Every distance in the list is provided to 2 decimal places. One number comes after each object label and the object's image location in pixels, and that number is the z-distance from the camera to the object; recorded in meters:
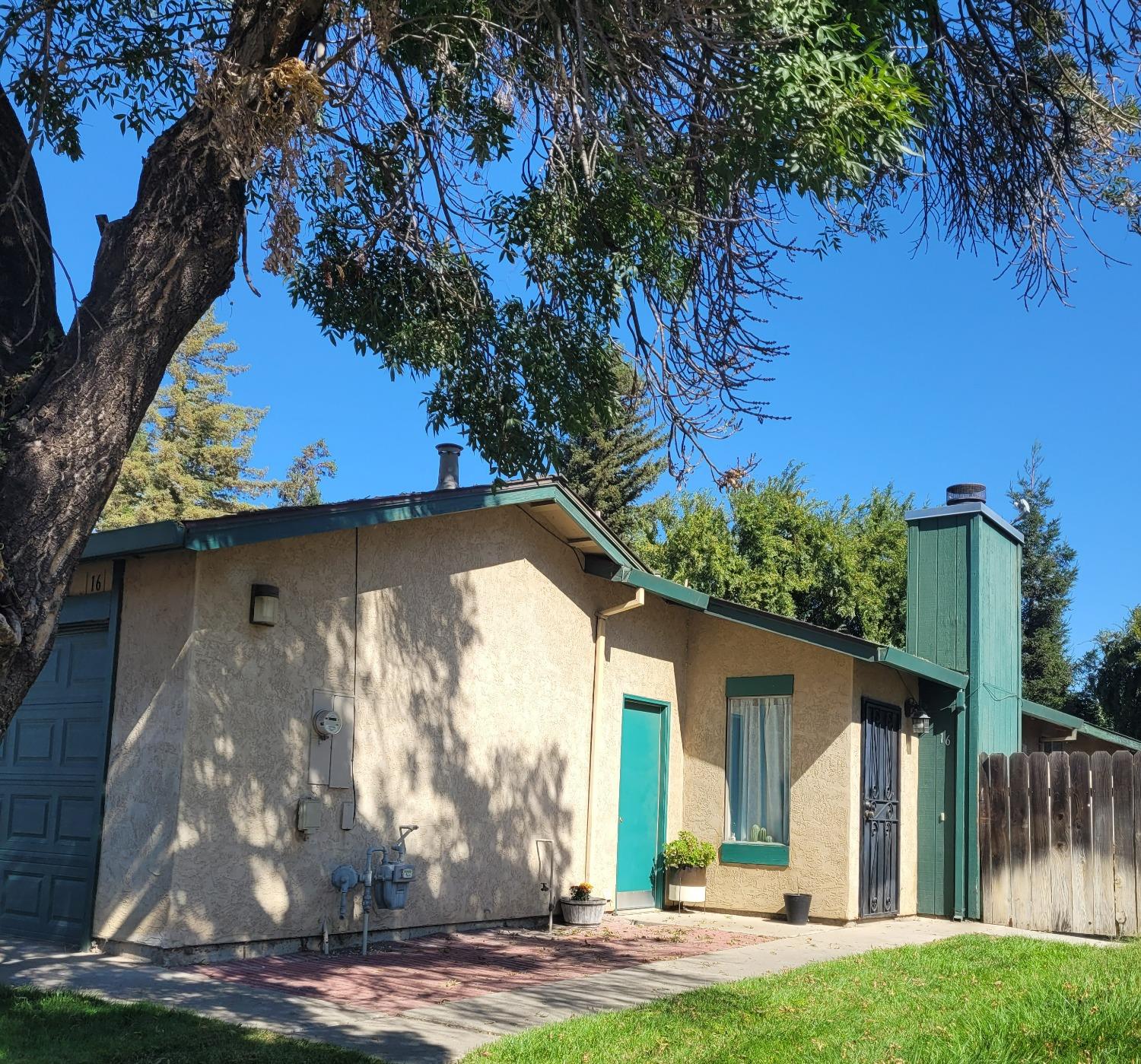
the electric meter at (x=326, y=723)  9.74
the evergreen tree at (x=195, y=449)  34.59
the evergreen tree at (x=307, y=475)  40.75
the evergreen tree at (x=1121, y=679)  28.95
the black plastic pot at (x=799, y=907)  12.87
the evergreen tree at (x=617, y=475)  32.59
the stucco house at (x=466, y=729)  8.98
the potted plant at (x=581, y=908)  12.01
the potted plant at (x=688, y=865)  13.58
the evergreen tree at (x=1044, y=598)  34.34
